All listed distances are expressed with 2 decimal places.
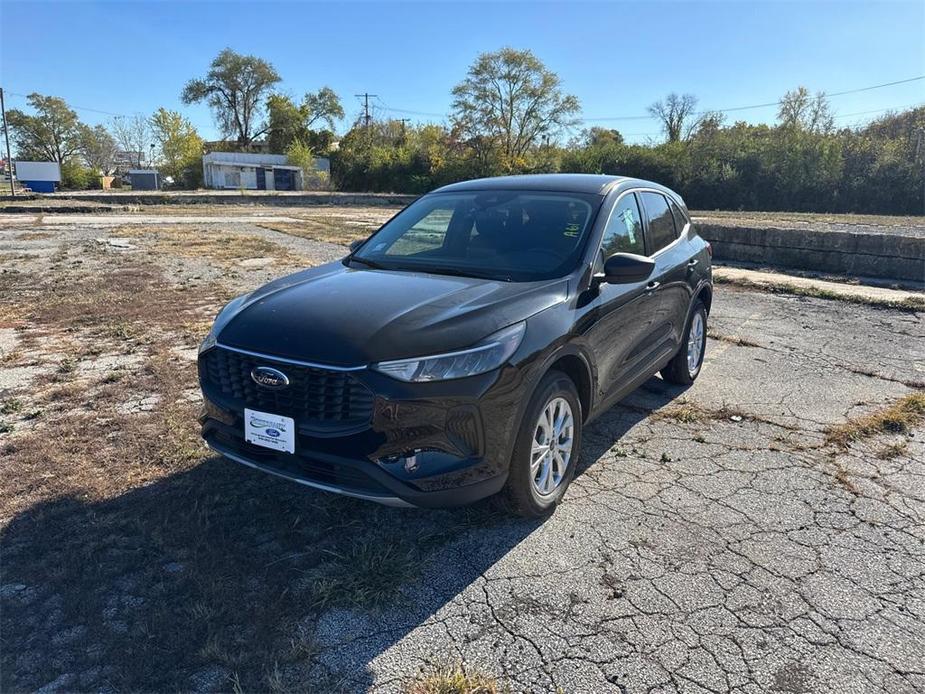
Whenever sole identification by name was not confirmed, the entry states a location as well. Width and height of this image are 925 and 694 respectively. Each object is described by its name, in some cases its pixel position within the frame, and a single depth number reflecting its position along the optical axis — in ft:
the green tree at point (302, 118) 265.54
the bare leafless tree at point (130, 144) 300.81
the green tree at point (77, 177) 211.41
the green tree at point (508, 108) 175.42
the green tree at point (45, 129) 249.55
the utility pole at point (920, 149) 114.32
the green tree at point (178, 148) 248.52
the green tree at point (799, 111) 169.27
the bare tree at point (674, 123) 201.92
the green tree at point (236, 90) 265.54
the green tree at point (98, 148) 266.77
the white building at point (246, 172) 238.07
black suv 9.21
